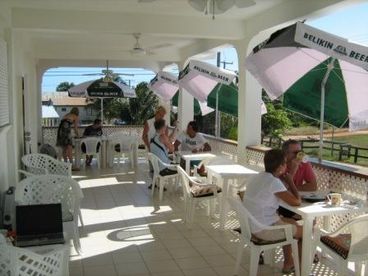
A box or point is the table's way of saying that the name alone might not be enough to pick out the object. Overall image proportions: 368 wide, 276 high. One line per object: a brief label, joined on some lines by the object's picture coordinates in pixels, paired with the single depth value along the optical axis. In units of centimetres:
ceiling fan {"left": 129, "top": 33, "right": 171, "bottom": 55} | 841
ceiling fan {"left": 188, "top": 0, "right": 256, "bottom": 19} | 398
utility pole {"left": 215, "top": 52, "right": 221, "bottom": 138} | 938
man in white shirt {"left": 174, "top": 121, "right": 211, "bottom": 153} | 776
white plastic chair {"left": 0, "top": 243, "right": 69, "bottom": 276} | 238
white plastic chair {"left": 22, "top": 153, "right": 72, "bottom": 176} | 585
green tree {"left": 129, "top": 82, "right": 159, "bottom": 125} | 2042
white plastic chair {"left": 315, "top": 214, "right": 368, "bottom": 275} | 323
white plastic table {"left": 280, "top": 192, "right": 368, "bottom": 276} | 364
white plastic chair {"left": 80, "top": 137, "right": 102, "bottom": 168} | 1051
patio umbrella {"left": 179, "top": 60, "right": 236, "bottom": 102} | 732
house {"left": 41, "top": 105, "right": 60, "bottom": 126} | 2081
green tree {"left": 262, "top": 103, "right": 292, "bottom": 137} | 1921
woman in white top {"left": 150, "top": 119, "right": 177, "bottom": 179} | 721
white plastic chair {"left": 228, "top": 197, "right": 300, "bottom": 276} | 373
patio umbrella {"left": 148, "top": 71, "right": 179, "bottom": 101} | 1088
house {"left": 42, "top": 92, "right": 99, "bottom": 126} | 2760
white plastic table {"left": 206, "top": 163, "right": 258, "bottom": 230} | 529
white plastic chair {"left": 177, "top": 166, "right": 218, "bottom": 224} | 548
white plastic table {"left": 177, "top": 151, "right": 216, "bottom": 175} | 702
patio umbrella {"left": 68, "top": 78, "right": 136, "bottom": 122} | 1383
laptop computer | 308
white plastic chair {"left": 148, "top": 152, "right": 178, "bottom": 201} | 705
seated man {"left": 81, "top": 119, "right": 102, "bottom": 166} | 1112
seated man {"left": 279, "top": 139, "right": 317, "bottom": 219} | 434
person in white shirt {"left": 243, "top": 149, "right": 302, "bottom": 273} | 369
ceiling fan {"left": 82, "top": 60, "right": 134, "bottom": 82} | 1351
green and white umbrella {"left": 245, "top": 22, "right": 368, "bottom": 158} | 458
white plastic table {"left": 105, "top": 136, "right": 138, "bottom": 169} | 1080
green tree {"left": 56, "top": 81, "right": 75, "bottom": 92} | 3980
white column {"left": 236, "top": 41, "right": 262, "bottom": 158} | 710
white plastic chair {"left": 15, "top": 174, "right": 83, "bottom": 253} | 425
